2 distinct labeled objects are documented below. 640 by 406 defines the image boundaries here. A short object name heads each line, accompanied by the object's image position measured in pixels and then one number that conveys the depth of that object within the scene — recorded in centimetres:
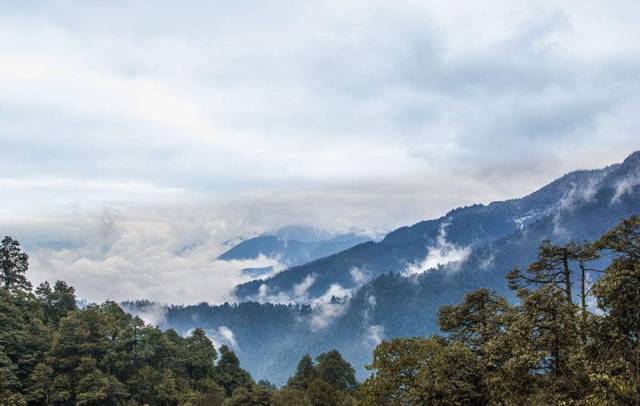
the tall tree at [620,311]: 2509
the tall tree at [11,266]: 10750
